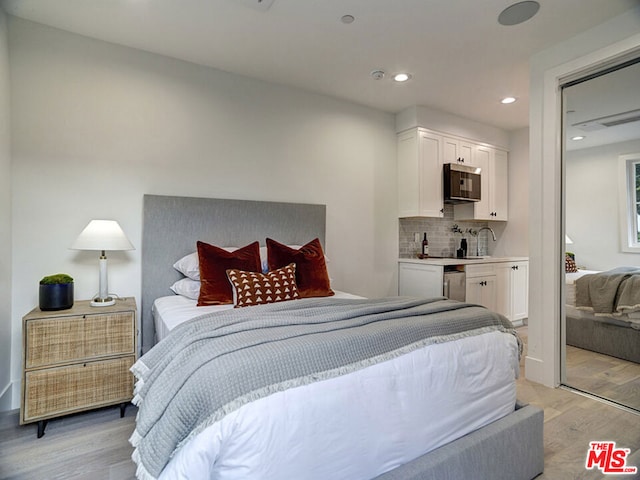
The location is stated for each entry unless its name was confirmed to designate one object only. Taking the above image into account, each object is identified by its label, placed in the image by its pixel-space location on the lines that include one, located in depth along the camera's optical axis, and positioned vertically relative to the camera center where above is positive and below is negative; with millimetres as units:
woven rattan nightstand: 2041 -739
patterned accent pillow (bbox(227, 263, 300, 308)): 2312 -316
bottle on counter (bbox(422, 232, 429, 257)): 4324 -68
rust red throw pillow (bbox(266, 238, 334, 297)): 2721 -198
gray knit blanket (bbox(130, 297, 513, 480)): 1082 -417
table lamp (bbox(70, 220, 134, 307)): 2285 -10
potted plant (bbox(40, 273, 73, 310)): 2180 -331
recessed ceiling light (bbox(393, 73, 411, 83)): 3167 +1525
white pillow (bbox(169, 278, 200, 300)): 2605 -358
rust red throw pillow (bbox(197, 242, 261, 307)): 2424 -196
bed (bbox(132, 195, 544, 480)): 1058 -580
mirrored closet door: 2553 +121
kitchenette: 3928 +309
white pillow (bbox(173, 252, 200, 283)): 2660 -195
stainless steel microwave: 4102 +707
